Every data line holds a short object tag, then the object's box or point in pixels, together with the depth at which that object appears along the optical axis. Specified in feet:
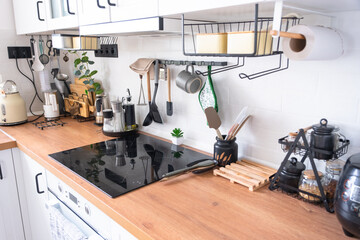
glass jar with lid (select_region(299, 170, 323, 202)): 3.26
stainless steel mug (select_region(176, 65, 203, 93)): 4.67
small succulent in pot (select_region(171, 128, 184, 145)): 5.36
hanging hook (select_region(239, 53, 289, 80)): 3.81
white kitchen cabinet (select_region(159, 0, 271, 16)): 2.76
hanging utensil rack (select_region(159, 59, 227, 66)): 4.42
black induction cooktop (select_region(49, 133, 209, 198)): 3.96
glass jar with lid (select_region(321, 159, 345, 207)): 3.24
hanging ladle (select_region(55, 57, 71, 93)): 7.80
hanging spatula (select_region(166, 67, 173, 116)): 5.37
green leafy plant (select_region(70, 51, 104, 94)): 6.89
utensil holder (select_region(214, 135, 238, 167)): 4.25
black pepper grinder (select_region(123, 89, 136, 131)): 6.04
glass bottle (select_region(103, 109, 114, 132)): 5.90
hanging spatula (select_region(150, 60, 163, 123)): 5.73
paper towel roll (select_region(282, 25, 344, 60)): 2.89
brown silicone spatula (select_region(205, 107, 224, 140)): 4.29
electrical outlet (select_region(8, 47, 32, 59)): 7.36
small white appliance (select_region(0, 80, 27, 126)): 6.73
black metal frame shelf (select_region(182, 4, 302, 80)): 3.07
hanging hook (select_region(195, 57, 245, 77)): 4.28
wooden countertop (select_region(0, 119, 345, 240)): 2.85
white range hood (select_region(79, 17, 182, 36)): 3.51
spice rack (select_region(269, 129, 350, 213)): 3.15
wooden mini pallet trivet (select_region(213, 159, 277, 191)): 3.74
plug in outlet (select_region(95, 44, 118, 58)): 6.56
